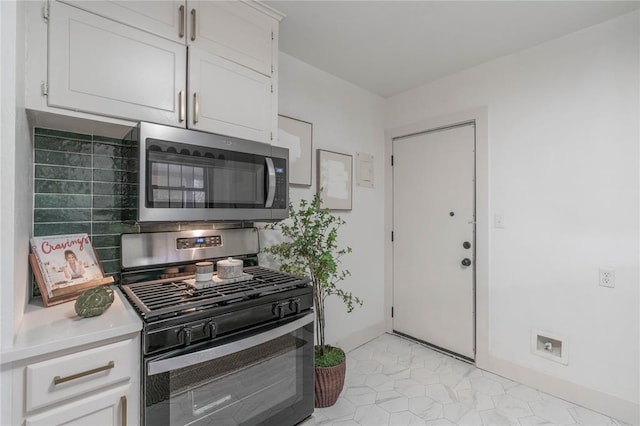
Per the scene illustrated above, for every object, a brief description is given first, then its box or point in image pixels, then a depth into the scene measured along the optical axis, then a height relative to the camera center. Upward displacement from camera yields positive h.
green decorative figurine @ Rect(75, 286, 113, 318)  1.11 -0.33
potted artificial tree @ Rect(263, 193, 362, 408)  1.92 -0.36
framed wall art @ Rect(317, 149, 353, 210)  2.54 +0.30
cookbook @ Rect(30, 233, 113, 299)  1.26 -0.22
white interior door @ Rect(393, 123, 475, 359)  2.57 -0.22
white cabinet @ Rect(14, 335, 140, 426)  0.92 -0.57
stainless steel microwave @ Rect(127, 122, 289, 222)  1.30 +0.18
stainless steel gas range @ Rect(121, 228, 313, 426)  1.13 -0.52
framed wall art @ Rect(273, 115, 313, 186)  2.25 +0.53
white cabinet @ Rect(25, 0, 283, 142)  1.15 +0.68
